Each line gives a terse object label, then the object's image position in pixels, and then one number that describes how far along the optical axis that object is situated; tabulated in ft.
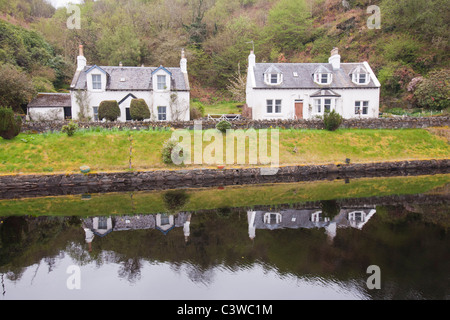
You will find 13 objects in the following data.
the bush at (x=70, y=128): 84.64
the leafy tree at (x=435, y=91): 109.40
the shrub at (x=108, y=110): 99.04
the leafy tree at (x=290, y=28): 181.88
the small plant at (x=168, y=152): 78.23
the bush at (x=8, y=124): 79.77
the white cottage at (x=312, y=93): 113.60
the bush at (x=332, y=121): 94.48
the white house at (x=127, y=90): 107.65
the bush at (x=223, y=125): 89.81
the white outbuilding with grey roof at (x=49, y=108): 110.83
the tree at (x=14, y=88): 102.59
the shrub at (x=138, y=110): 99.41
